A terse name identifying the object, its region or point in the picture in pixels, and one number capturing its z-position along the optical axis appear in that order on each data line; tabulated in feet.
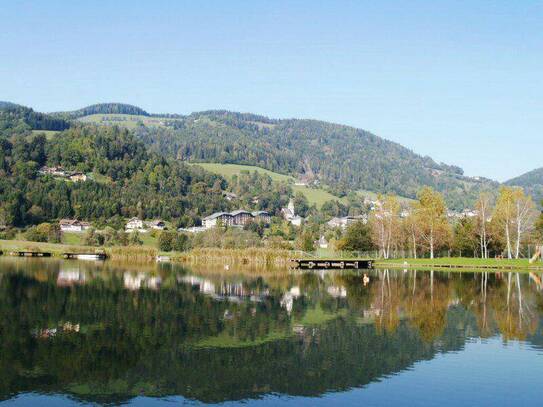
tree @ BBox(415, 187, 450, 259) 336.49
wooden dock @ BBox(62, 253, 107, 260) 344.20
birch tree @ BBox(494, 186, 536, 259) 315.17
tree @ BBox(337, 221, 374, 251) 363.15
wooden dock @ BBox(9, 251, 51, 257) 363.76
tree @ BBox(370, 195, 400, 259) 354.33
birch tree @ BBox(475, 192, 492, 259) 323.57
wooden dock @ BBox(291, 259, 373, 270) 308.81
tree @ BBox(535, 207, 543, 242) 320.91
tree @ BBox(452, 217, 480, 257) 333.21
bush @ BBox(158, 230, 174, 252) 407.64
